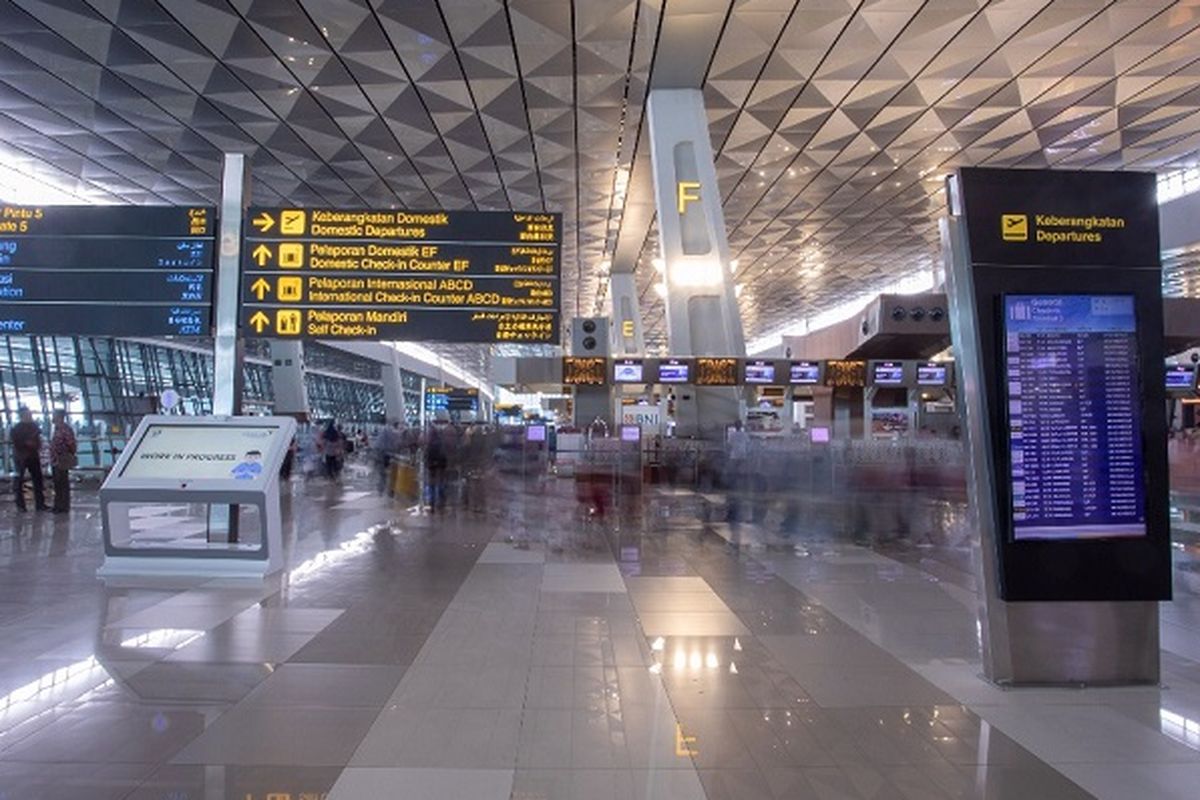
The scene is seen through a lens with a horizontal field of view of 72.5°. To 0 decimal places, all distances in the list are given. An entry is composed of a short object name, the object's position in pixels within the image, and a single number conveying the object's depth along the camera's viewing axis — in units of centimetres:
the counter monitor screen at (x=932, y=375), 2775
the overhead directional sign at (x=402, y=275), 991
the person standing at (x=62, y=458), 1366
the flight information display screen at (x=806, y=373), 2600
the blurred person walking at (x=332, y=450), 2514
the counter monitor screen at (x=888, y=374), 2738
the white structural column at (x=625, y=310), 4288
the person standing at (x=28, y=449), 1397
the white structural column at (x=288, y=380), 3850
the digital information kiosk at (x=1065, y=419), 525
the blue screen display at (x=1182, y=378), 2698
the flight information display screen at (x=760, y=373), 2402
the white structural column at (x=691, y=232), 2008
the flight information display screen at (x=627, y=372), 2467
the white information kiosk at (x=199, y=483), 877
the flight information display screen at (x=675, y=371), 2172
